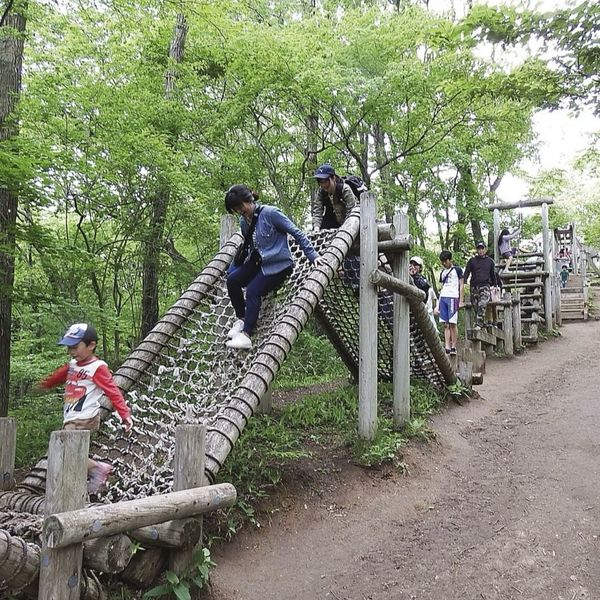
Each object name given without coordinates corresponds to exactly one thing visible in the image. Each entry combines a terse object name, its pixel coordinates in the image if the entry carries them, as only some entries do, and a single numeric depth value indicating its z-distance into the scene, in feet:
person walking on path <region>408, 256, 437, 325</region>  24.23
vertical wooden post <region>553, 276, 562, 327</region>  41.57
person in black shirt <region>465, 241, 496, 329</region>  31.17
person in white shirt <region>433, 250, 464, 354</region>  26.08
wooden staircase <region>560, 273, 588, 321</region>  46.07
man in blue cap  17.24
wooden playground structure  7.53
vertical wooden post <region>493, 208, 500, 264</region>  41.34
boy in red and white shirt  10.41
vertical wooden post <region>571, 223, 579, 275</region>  56.27
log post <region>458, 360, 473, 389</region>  22.84
